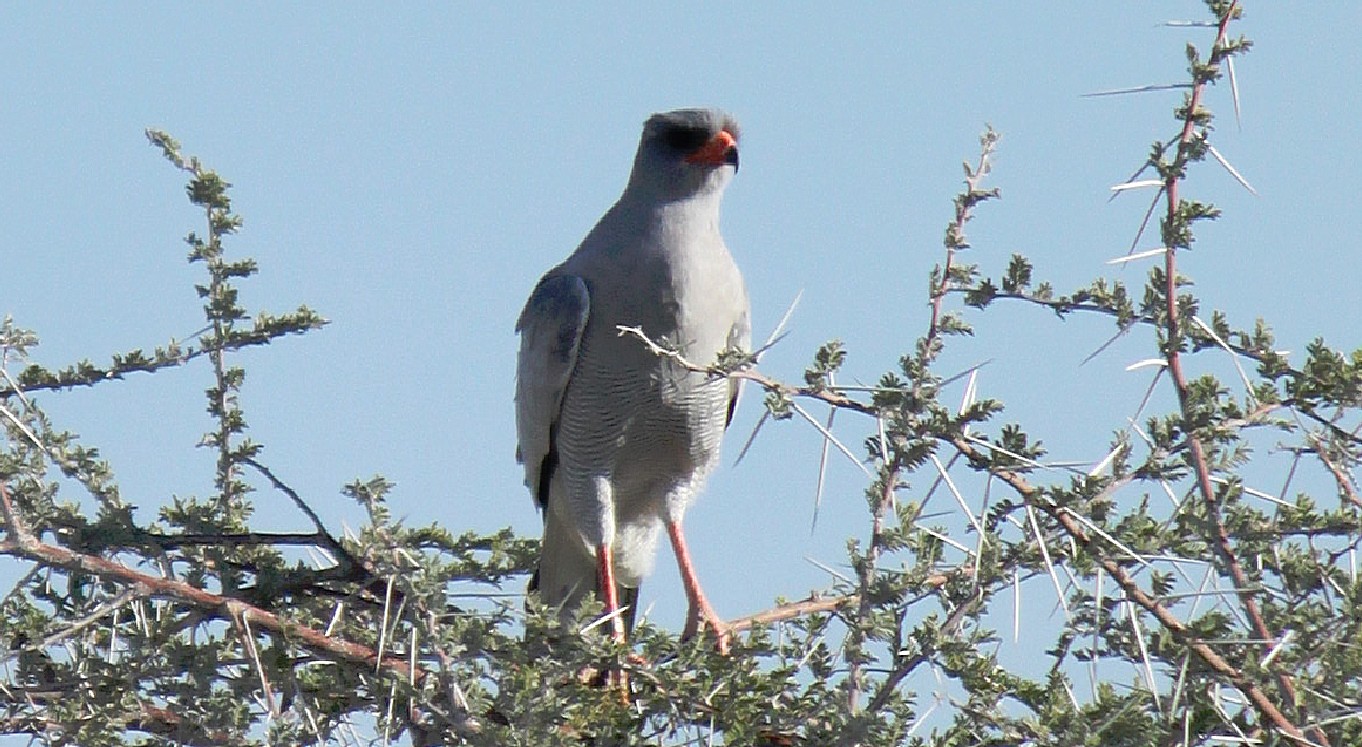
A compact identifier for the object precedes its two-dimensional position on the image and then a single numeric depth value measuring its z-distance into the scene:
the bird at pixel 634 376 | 11.00
